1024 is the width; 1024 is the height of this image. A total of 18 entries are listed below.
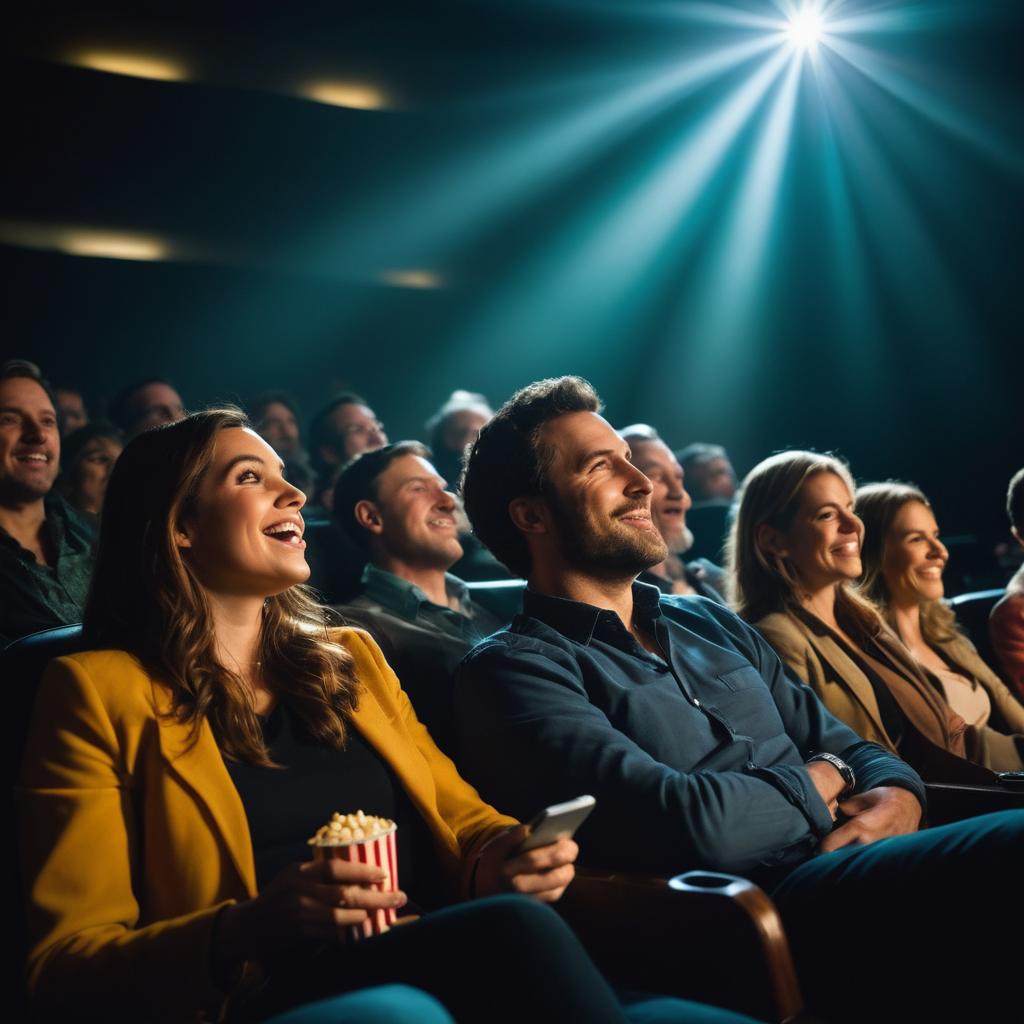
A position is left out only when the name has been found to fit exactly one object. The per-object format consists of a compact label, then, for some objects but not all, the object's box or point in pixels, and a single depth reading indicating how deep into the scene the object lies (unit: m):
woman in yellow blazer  0.96
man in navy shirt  1.18
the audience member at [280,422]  4.12
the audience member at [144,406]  3.50
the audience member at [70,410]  3.77
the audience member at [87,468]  2.87
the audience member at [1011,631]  2.32
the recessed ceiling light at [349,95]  4.99
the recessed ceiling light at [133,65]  4.59
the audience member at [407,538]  2.44
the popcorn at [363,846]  0.97
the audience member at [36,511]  2.10
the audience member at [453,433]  3.79
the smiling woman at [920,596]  2.43
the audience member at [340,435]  3.77
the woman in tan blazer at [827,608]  1.99
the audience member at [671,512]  3.08
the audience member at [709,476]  4.39
